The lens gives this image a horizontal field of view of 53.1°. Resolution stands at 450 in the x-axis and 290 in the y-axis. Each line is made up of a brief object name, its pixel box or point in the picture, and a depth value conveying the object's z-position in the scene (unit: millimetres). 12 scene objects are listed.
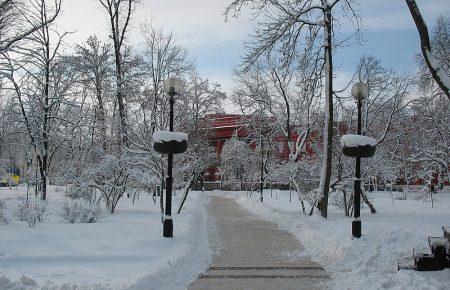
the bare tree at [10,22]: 11302
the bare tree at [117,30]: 25578
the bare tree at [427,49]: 9055
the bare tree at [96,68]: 25156
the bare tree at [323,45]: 14688
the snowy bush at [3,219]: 12812
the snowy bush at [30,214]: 12518
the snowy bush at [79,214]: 14305
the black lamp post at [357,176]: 10344
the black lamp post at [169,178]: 11328
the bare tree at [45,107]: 22000
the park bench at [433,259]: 7086
